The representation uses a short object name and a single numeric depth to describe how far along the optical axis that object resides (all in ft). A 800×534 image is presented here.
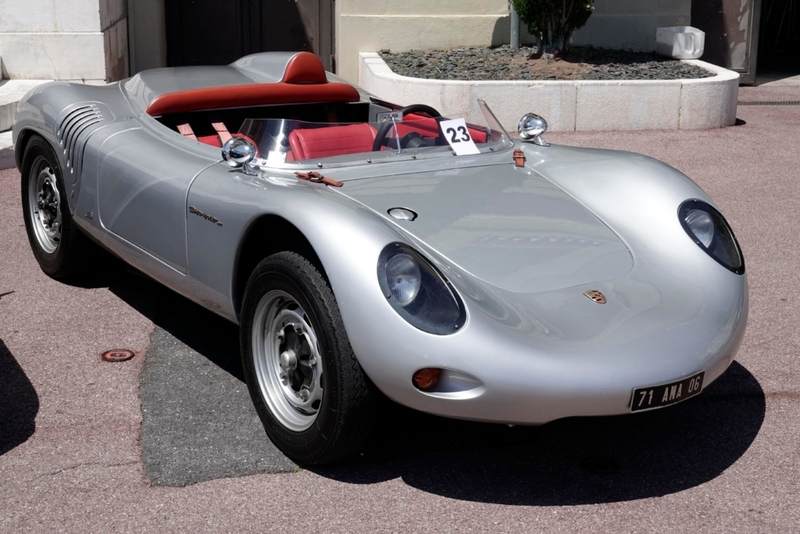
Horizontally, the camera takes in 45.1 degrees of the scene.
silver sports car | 9.50
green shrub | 33.68
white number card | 13.53
